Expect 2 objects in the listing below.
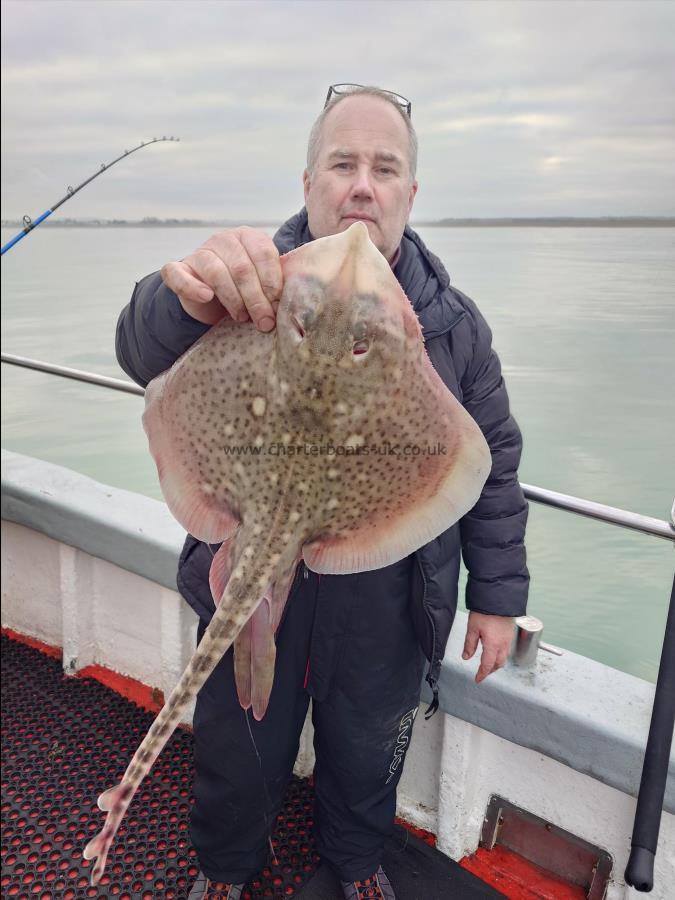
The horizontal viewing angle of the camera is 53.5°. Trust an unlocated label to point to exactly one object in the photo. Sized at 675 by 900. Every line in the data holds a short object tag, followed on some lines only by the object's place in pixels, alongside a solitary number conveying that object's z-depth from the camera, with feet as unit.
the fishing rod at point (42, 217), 8.60
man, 4.99
